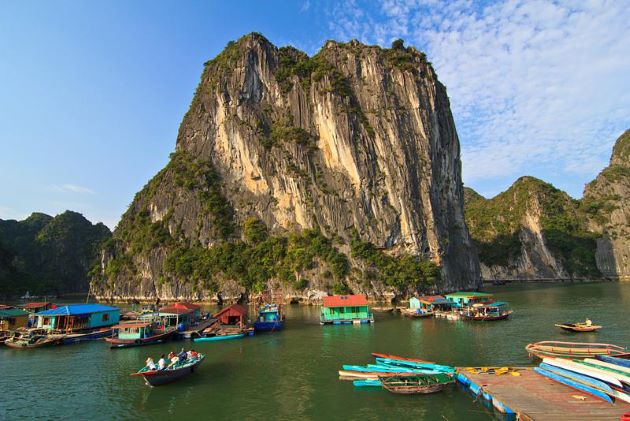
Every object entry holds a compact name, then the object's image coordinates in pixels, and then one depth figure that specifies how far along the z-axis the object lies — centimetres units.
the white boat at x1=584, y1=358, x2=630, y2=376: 1746
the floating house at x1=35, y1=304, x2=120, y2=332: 3884
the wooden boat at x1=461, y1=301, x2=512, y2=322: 4434
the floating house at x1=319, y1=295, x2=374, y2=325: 4631
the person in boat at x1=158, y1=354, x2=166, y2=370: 2234
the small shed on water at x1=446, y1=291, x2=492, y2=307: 5194
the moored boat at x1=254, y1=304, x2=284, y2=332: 4084
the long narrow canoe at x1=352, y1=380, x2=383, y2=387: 2084
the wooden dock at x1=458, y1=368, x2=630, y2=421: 1476
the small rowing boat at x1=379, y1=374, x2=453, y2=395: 1961
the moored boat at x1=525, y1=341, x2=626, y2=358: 2497
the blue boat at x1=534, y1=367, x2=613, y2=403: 1617
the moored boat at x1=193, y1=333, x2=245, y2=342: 3566
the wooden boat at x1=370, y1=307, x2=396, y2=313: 5772
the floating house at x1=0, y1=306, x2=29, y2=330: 4066
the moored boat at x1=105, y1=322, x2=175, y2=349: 3408
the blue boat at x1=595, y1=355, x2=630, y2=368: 1956
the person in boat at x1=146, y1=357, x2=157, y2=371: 2219
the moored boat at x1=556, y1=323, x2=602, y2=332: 3550
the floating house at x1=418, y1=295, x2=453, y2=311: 5202
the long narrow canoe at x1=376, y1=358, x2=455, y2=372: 2158
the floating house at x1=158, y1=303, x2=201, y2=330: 3988
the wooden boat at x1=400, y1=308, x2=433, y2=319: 4931
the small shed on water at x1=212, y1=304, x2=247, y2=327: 4066
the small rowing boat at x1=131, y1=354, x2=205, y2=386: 2181
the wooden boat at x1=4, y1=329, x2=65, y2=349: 3538
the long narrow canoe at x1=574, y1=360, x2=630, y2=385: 1641
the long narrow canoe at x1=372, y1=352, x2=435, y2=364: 2256
